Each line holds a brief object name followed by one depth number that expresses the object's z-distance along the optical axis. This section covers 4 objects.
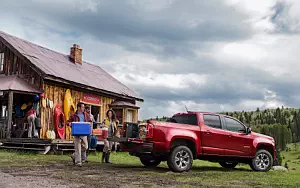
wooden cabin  18.64
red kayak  19.48
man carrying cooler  11.52
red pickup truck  10.59
